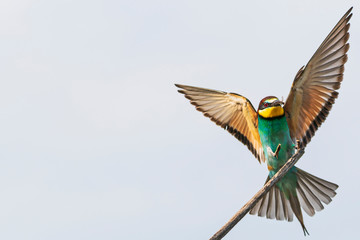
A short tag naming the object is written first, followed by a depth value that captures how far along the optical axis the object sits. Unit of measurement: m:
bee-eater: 11.14
